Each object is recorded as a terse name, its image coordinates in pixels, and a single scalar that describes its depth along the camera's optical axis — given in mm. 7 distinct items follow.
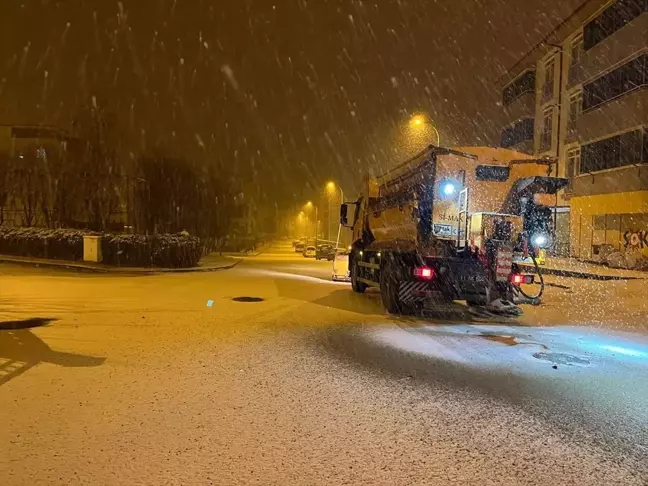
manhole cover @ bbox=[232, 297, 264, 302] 15237
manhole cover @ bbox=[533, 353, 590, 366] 8414
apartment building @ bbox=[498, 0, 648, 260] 30500
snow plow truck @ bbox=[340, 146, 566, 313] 12156
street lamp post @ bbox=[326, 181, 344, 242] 49531
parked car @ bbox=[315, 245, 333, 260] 46406
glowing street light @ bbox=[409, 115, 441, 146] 23250
